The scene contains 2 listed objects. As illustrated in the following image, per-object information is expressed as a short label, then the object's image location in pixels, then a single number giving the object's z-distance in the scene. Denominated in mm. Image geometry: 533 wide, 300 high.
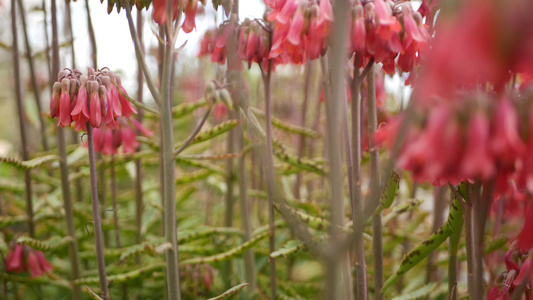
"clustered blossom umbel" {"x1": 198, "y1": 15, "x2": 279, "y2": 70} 646
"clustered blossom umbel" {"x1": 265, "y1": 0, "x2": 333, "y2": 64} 588
